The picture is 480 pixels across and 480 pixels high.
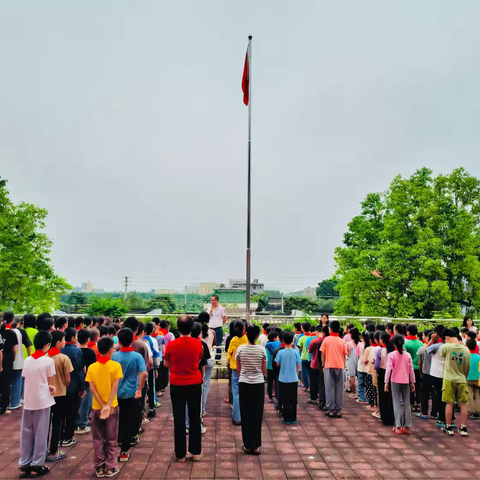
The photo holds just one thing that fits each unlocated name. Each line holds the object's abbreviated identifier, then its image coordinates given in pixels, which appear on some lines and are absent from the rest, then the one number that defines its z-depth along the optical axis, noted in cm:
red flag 1263
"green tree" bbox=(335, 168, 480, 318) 1817
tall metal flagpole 1097
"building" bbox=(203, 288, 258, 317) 3765
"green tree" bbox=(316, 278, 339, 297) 7112
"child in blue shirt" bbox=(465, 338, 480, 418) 642
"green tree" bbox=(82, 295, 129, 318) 1809
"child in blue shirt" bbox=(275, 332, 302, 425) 625
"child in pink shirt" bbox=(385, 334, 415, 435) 589
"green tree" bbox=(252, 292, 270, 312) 4757
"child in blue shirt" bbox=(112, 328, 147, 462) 463
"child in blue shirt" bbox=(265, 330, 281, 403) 749
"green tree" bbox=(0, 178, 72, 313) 1677
